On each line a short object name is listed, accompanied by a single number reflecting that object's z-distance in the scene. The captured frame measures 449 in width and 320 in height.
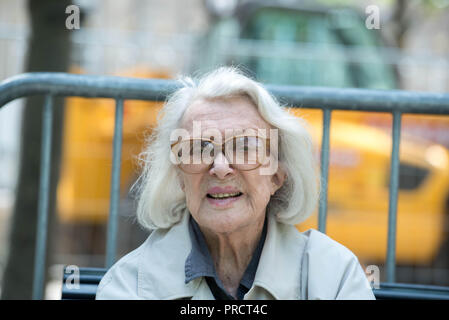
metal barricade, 2.60
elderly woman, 2.16
